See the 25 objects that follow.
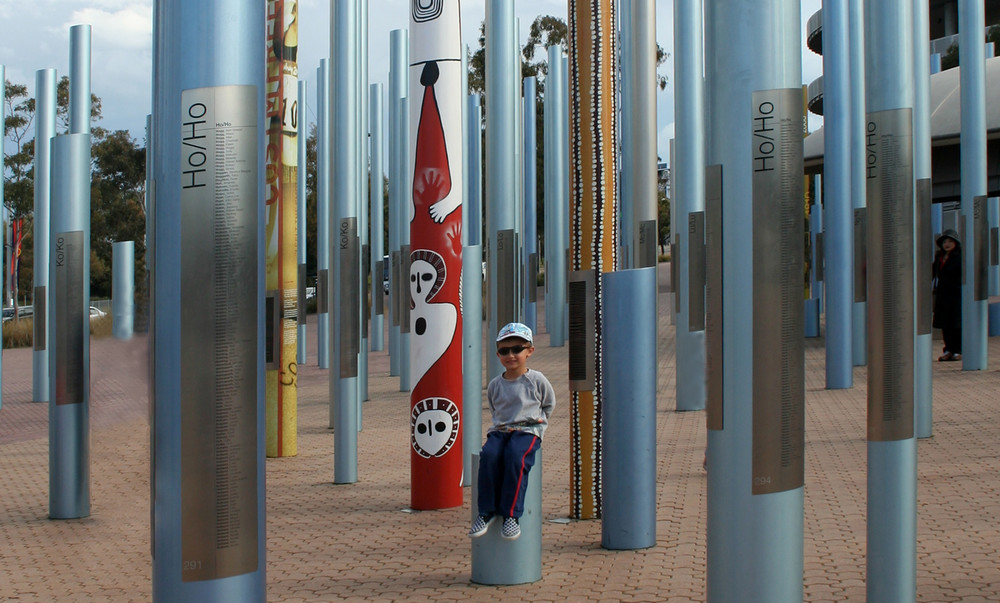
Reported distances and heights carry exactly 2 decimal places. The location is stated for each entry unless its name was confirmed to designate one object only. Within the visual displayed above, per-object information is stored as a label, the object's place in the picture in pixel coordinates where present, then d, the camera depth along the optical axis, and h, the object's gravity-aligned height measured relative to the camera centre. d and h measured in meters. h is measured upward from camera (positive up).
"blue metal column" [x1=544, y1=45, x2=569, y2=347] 22.39 +2.43
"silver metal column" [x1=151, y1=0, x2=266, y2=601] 3.21 +0.11
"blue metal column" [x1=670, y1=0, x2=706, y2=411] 13.17 +2.00
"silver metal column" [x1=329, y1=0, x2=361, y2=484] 9.33 +0.76
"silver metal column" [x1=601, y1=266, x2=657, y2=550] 6.68 -0.43
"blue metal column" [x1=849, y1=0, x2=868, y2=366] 13.26 +2.31
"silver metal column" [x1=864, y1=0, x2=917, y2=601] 4.71 +0.13
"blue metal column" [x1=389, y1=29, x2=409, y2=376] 16.61 +2.72
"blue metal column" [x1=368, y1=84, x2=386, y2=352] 21.44 +2.21
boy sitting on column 5.97 -0.60
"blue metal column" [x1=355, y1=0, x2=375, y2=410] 12.98 +1.83
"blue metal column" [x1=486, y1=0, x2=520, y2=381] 9.38 +1.63
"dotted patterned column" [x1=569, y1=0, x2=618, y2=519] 7.30 +0.92
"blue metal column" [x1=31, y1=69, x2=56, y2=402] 15.00 +1.54
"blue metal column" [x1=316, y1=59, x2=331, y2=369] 16.22 +1.70
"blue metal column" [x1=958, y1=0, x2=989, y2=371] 14.55 +2.30
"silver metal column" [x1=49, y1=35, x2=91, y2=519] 8.14 -0.02
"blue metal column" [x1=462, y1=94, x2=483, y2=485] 8.35 -0.21
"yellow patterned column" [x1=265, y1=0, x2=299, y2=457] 10.84 +1.13
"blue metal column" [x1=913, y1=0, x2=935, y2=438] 8.88 +0.62
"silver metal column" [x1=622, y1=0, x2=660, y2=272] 7.32 +1.40
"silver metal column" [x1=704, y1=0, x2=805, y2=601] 3.57 +0.07
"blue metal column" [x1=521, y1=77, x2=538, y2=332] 23.45 +2.72
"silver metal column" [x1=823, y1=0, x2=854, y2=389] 13.40 +1.56
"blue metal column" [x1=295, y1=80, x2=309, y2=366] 19.88 +1.96
